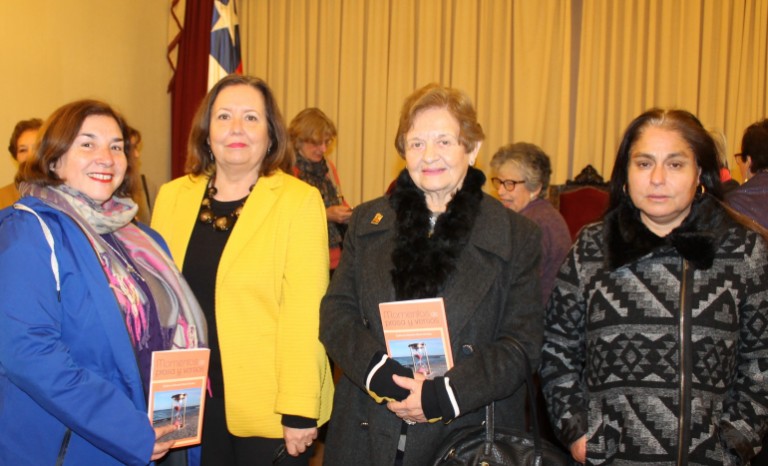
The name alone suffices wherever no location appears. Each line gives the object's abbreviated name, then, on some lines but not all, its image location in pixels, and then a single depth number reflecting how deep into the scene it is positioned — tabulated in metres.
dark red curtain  6.63
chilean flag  6.39
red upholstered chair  5.55
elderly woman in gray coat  2.00
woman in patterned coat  1.91
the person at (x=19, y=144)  4.05
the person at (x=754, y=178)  3.13
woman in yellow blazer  2.22
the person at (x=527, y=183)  3.77
